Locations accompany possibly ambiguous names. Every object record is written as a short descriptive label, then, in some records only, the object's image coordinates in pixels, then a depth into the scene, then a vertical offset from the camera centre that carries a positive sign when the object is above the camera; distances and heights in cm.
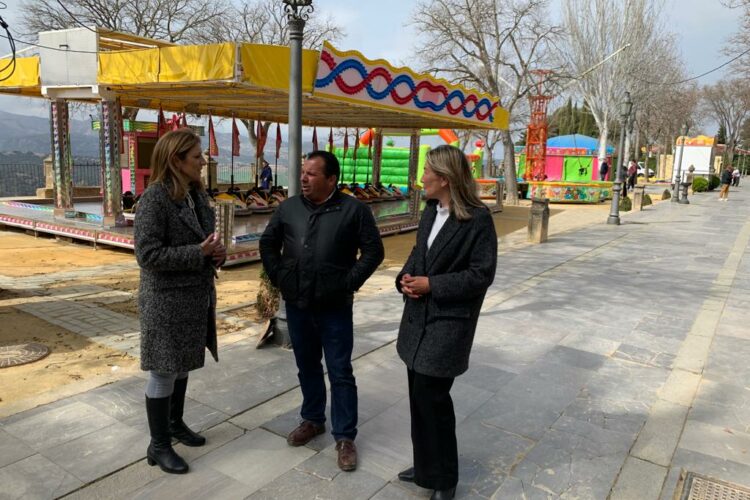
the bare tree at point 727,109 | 5498 +814
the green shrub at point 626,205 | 2075 -74
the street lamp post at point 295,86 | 474 +78
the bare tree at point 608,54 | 3189 +766
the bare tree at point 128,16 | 2377 +688
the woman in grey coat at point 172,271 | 268 -49
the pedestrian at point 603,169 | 2980 +83
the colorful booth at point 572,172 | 2502 +64
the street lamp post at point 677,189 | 2495 -9
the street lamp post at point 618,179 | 1565 +18
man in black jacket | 295 -48
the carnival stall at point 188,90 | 801 +155
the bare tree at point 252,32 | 2808 +768
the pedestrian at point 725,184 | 2670 +22
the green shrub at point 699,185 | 3288 +17
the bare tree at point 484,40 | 2241 +577
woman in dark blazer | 246 -52
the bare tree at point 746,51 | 1468 +394
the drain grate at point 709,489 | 286 -158
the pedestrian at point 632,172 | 3112 +77
